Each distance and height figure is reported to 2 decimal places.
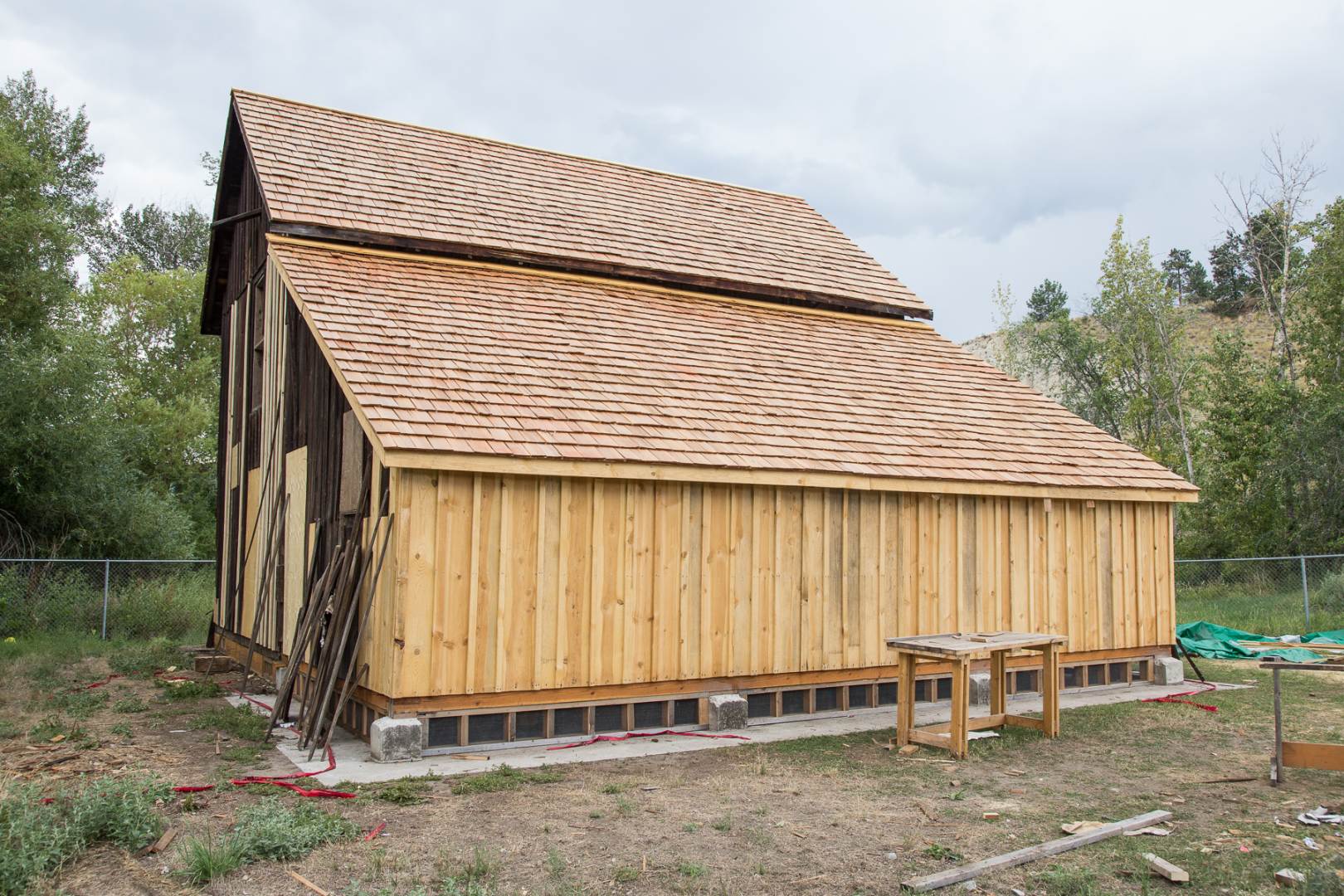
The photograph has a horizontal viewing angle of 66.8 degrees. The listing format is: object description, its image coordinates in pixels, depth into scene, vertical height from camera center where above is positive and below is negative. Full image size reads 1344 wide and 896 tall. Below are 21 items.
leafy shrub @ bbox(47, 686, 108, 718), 10.12 -1.85
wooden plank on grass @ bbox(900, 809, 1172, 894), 5.17 -1.77
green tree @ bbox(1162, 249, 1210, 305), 58.16 +14.82
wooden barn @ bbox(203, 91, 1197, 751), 8.60 +0.61
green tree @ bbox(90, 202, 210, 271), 41.53 +11.59
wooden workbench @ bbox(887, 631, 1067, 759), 8.28 -1.30
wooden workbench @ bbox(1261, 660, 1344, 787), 7.00 -1.52
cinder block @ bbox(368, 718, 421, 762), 7.96 -1.68
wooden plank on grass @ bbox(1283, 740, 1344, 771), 7.00 -1.54
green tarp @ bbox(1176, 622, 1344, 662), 14.98 -1.61
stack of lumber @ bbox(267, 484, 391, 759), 8.40 -0.92
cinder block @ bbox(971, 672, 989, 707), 11.20 -1.74
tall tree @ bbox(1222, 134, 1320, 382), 30.06 +8.74
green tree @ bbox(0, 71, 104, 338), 20.34 +5.74
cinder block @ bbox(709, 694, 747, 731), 9.40 -1.69
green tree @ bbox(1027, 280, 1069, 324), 55.72 +12.72
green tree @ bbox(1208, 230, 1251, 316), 53.91 +13.77
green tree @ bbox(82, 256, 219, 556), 31.39 +5.10
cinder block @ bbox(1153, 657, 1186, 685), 12.38 -1.68
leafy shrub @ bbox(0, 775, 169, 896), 4.94 -1.63
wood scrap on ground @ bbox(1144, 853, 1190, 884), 5.21 -1.74
